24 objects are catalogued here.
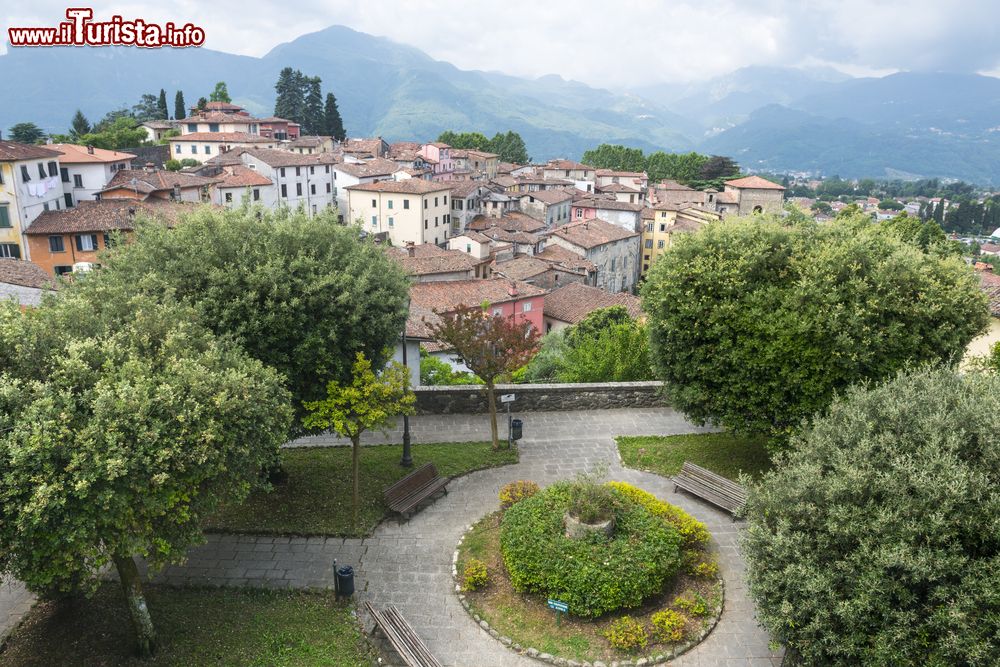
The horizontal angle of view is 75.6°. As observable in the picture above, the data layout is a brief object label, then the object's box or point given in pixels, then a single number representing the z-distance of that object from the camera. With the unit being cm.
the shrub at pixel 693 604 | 1163
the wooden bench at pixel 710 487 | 1496
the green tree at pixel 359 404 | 1321
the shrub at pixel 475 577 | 1239
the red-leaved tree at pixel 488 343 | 1669
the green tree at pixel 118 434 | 820
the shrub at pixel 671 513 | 1330
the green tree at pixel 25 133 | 7450
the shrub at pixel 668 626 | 1105
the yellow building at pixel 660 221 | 8675
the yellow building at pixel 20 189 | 4181
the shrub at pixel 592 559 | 1154
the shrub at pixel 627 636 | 1090
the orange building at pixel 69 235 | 4284
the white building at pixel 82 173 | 5202
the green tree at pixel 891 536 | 819
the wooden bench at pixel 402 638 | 1038
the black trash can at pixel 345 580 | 1196
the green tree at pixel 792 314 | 1412
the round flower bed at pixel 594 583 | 1111
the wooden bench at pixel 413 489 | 1466
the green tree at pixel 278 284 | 1319
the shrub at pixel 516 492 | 1466
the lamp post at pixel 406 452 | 1688
